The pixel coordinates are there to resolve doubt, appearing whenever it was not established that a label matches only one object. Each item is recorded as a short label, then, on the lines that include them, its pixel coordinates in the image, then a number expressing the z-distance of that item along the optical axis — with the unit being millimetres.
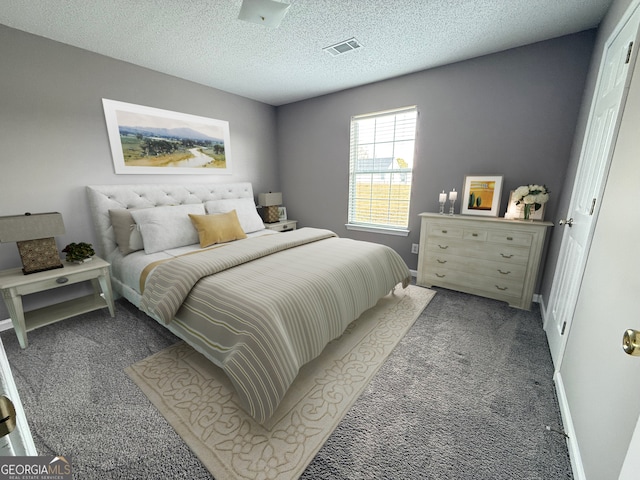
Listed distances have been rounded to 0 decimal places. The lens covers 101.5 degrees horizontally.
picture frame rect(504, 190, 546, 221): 2501
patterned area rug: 1236
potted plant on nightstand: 2295
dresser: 2449
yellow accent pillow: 2717
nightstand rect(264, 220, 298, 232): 3986
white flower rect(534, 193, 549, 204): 2405
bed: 1417
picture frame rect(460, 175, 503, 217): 2713
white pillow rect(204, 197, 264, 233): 3203
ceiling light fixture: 1748
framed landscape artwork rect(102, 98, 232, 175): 2745
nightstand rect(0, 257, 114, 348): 1942
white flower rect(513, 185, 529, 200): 2461
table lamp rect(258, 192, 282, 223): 4074
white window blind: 3322
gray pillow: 2547
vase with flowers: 2418
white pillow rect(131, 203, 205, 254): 2523
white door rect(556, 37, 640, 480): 894
